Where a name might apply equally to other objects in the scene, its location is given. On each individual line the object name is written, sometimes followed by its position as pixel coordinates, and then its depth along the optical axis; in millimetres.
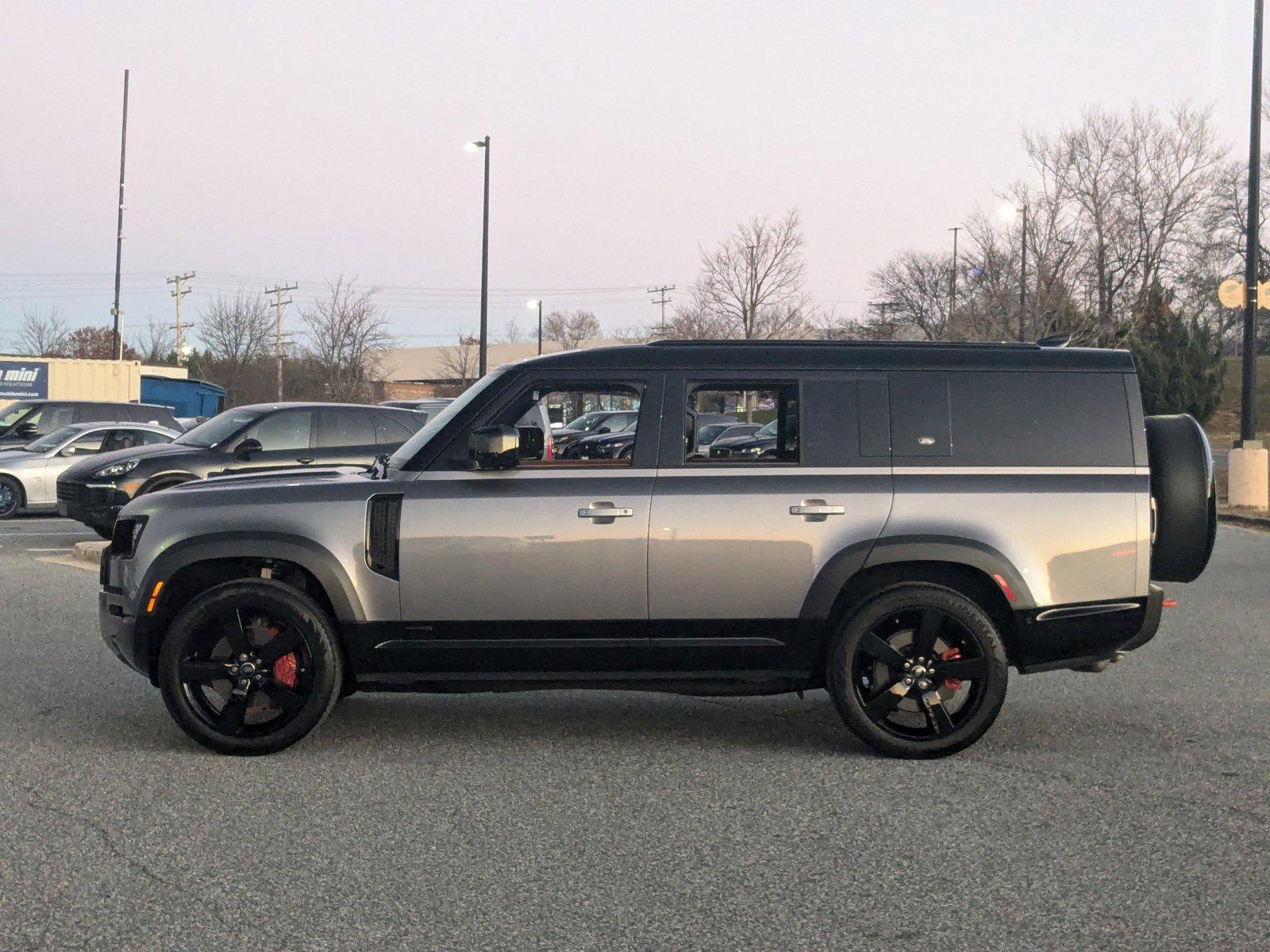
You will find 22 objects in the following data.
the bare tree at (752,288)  50344
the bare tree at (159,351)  95188
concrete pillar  21000
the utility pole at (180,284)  89750
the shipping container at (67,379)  45062
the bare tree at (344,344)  60094
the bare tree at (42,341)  95000
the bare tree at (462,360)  84938
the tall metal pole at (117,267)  46594
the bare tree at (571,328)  92750
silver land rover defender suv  6332
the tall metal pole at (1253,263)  21234
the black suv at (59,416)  23688
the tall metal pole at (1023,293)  35306
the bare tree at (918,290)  69312
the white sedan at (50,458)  20938
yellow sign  21453
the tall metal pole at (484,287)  33562
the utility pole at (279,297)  84081
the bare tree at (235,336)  77000
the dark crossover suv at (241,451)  15758
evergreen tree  49594
